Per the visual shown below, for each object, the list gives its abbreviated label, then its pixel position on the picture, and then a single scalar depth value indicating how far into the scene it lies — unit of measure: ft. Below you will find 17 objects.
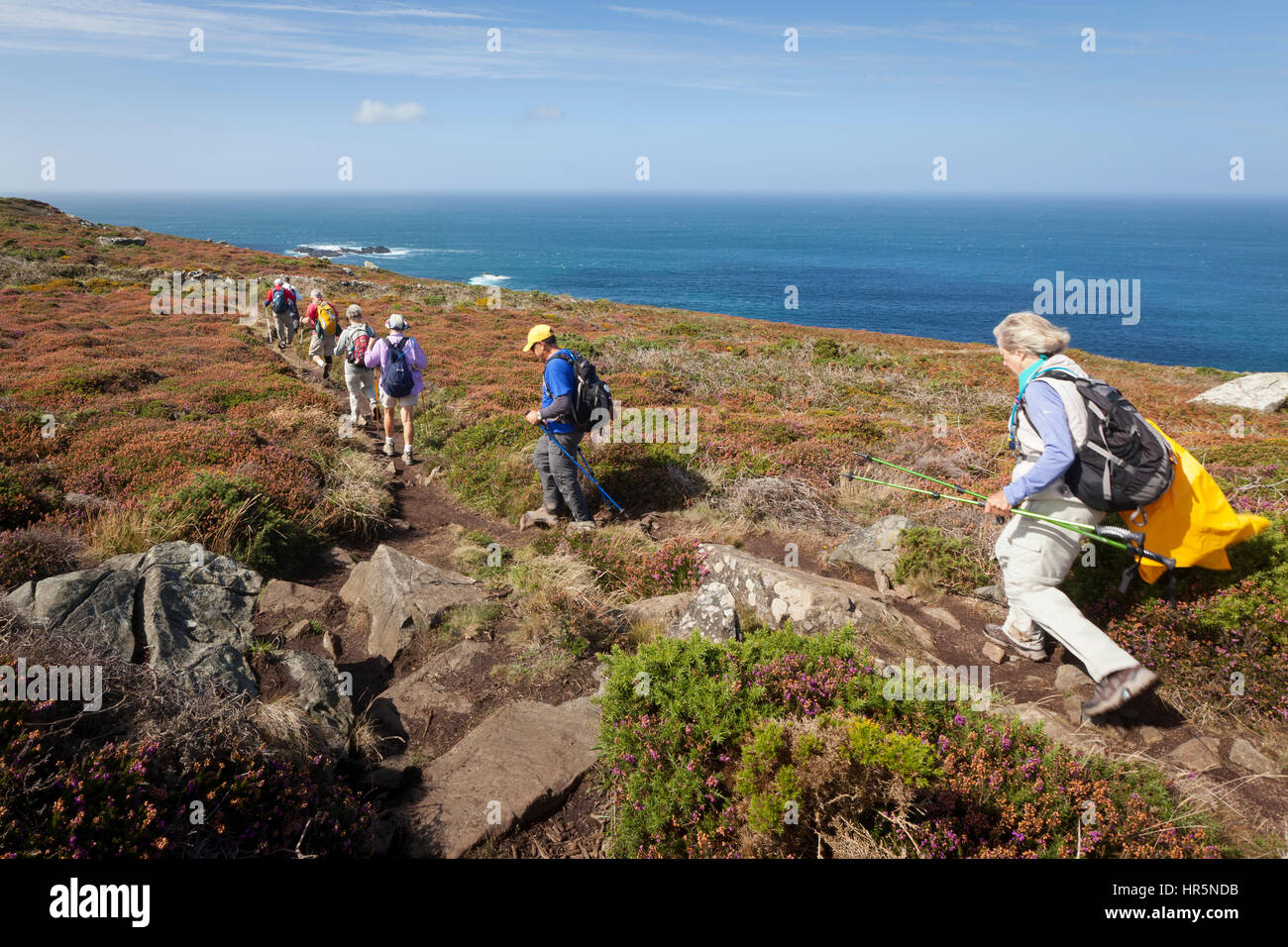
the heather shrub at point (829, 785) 10.02
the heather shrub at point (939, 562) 22.06
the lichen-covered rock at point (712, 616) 16.62
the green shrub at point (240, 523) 23.11
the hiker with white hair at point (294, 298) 65.72
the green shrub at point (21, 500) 22.07
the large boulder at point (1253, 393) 74.76
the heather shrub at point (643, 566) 23.17
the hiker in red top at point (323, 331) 51.13
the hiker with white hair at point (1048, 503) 14.25
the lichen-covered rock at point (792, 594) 18.66
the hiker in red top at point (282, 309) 64.75
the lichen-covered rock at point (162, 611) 14.78
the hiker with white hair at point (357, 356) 39.27
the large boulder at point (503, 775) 12.71
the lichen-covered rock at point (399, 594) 19.86
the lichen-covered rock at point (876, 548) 23.79
